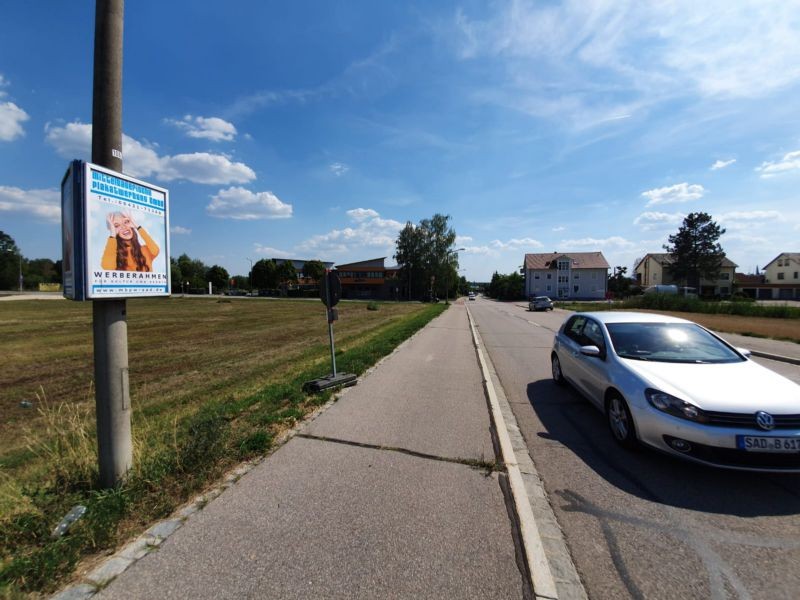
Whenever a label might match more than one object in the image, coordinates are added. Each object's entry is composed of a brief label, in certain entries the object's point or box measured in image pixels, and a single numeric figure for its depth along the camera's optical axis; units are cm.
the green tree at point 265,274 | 9712
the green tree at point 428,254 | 7031
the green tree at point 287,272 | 9525
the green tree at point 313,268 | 9544
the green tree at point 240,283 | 14462
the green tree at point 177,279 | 10871
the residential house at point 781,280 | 7862
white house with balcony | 8450
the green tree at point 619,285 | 9178
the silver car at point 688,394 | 342
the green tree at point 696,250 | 6819
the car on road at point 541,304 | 4038
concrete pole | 300
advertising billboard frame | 274
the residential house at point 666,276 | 7862
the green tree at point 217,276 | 12169
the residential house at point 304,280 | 10081
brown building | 8912
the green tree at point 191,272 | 12306
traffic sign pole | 712
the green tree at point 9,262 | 9712
